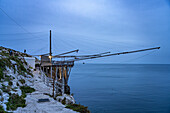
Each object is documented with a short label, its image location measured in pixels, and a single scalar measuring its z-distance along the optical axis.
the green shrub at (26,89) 14.79
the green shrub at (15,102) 9.38
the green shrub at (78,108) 10.69
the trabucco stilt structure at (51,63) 31.85
